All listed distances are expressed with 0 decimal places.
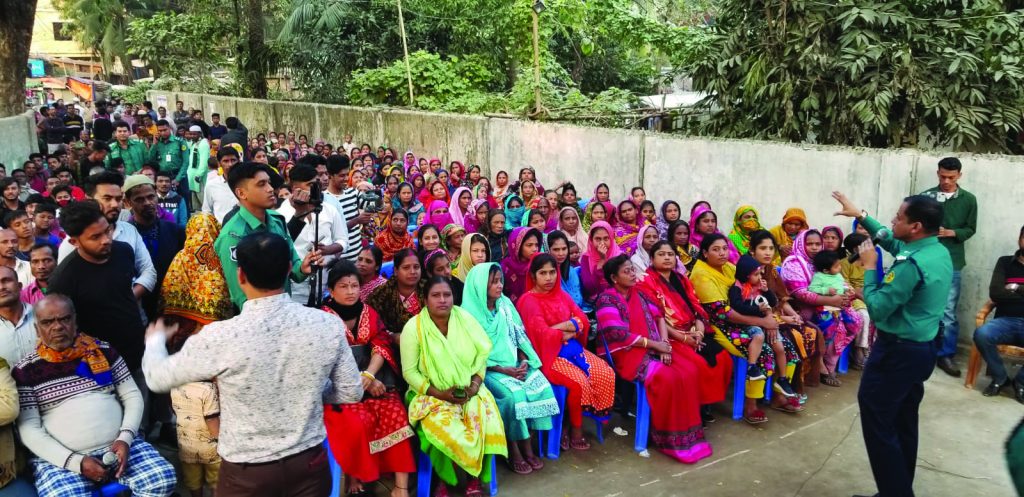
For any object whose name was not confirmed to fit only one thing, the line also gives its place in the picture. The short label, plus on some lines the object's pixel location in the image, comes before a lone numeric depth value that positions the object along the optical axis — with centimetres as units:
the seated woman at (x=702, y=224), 689
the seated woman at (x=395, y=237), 659
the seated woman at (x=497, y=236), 677
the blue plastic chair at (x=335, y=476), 399
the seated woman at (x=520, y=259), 570
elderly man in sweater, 332
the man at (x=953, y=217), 607
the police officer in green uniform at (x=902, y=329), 372
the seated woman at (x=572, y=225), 712
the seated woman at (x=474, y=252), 551
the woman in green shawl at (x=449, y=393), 414
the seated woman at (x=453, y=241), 624
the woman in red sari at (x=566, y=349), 482
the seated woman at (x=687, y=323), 518
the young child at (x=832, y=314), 594
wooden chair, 584
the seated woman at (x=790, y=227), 695
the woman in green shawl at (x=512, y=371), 453
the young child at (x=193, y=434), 382
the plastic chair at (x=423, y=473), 423
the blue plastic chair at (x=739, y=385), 537
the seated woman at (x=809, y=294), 582
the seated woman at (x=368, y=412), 403
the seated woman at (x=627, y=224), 727
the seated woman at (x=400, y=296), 471
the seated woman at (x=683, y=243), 671
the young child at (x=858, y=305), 616
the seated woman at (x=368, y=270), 518
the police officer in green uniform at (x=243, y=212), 388
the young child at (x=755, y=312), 531
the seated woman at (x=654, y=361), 479
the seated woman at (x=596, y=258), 607
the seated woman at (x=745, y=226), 701
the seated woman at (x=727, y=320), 534
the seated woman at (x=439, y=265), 495
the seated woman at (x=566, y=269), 577
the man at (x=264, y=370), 235
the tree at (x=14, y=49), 1333
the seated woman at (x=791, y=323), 562
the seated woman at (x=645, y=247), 654
